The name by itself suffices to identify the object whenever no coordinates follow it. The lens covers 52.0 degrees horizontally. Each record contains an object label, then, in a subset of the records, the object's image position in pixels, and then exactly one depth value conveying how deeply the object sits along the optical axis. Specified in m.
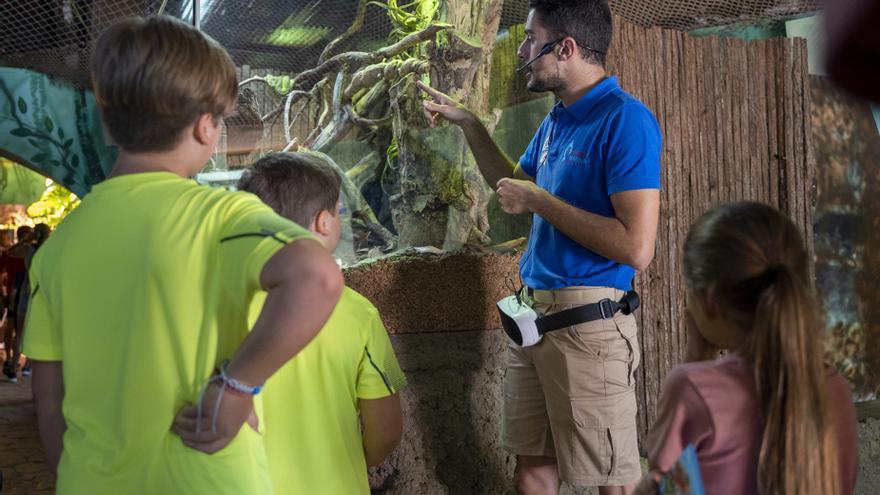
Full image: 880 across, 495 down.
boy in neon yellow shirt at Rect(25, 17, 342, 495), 1.53
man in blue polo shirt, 2.76
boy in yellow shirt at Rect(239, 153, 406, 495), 2.20
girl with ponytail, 1.75
